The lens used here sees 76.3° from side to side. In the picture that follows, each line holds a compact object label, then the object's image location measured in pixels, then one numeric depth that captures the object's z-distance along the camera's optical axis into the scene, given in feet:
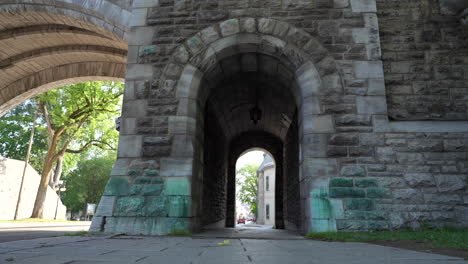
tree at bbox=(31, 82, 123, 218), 50.85
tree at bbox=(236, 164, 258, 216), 141.41
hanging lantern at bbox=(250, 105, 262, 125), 26.32
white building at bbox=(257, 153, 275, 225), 114.52
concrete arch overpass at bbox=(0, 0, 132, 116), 21.74
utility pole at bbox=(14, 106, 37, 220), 57.52
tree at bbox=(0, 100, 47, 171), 75.41
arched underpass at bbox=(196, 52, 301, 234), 21.33
